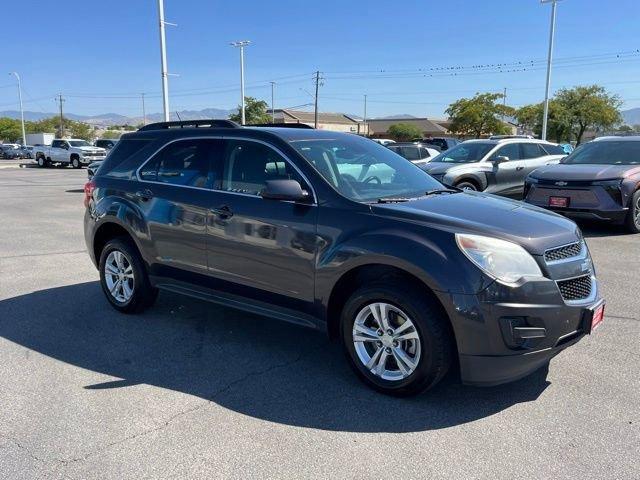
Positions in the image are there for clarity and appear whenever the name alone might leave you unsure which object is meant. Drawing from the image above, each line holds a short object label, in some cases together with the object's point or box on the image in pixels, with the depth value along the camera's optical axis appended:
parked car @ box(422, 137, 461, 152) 28.16
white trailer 66.44
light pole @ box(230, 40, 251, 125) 45.80
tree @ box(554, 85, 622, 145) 55.29
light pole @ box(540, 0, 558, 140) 30.47
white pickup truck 35.44
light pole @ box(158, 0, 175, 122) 24.75
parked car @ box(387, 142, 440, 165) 17.61
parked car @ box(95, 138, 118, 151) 37.91
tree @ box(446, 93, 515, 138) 63.81
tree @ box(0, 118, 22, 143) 94.19
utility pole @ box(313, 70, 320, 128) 71.69
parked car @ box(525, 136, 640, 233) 8.99
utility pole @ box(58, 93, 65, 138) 97.41
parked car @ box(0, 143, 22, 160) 54.12
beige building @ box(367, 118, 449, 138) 101.66
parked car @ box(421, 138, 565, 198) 11.87
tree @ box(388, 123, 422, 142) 84.93
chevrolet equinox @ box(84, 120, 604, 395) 3.30
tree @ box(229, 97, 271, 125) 66.12
